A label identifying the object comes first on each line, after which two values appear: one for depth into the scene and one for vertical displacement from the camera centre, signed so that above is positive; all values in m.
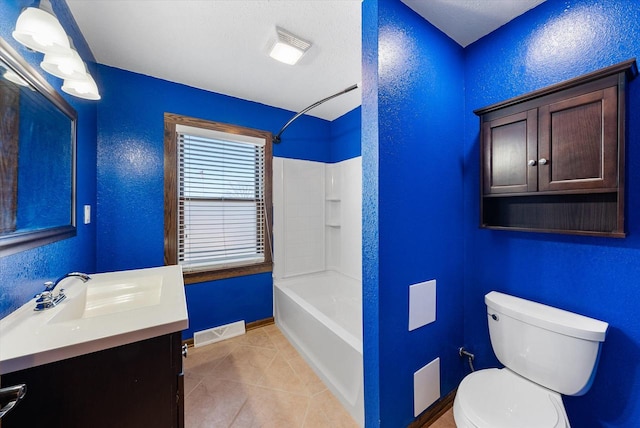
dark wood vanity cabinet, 0.70 -0.58
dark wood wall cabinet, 1.03 +0.29
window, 2.19 +0.15
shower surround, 2.42 -0.39
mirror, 0.83 +0.24
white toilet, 1.03 -0.79
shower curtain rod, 2.51 +0.86
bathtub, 1.53 -1.00
